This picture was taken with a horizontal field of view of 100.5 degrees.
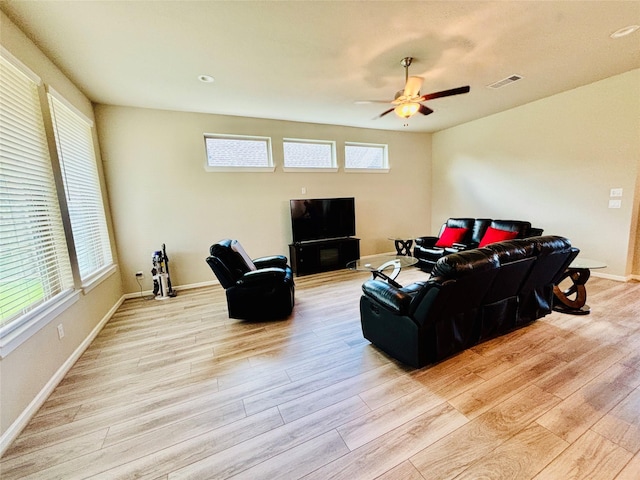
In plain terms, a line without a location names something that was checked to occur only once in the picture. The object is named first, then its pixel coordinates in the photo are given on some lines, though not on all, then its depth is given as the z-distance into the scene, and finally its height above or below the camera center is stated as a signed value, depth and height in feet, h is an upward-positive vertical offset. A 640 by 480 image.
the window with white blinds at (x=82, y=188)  9.31 +1.22
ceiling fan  8.96 +3.59
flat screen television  16.76 -0.81
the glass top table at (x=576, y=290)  9.81 -3.77
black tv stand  16.72 -3.13
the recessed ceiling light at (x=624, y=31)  8.29 +5.00
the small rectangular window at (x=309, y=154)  17.11 +3.44
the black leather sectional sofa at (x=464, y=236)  13.65 -2.15
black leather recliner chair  10.32 -3.03
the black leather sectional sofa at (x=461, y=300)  6.44 -2.78
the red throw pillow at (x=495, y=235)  13.53 -2.06
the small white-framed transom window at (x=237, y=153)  15.28 +3.39
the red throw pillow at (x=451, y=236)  15.76 -2.27
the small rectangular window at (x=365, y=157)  19.02 +3.41
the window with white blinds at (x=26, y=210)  6.21 +0.31
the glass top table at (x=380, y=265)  11.15 -2.85
